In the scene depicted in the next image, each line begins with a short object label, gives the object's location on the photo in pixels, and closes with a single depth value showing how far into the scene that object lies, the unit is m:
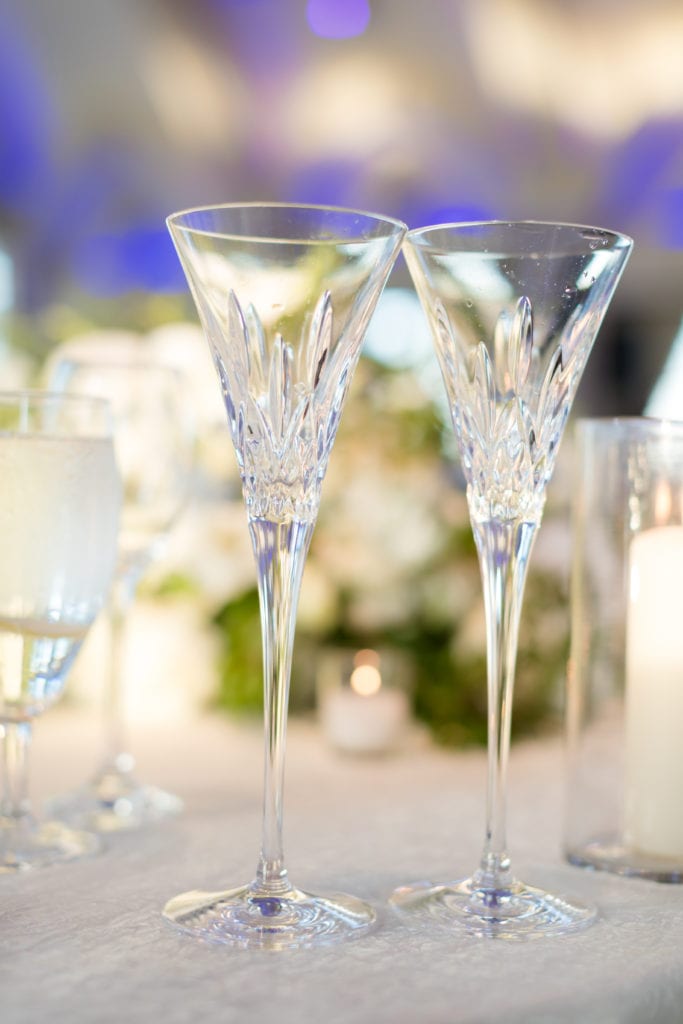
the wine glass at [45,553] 0.90
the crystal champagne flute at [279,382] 0.82
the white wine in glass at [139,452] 1.09
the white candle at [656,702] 0.93
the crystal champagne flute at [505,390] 0.85
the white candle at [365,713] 1.19
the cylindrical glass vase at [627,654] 0.93
